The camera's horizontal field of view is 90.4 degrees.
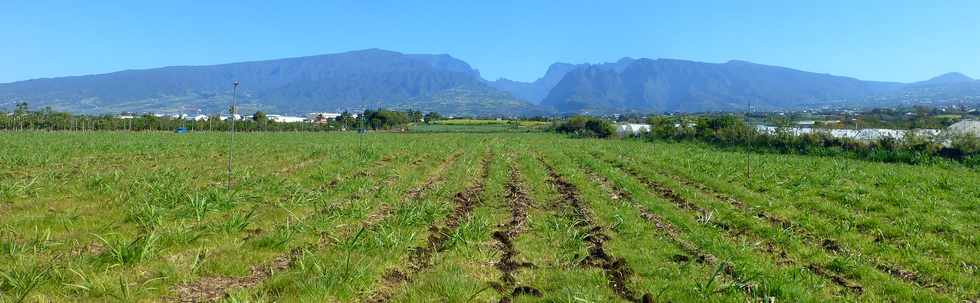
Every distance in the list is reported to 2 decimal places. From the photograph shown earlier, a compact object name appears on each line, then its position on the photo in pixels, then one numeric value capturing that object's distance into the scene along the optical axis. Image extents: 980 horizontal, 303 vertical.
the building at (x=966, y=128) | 28.14
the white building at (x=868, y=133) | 30.56
